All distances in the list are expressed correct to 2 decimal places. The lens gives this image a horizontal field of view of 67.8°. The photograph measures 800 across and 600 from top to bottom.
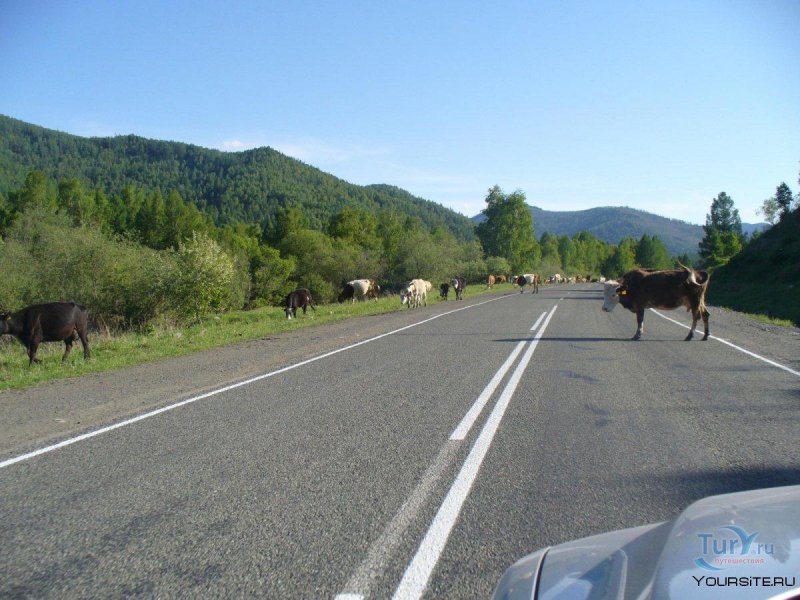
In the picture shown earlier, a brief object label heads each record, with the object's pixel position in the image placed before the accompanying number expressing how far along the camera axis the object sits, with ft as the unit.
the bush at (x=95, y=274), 95.71
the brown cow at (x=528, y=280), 190.31
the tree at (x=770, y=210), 302.66
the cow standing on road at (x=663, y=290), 52.80
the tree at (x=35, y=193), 254.27
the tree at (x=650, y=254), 478.59
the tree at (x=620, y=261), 493.36
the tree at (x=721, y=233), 326.85
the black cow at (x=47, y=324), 48.85
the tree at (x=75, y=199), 276.57
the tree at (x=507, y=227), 322.96
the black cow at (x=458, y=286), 154.16
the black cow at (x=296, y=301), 100.04
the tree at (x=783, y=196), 290.97
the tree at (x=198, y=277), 94.68
